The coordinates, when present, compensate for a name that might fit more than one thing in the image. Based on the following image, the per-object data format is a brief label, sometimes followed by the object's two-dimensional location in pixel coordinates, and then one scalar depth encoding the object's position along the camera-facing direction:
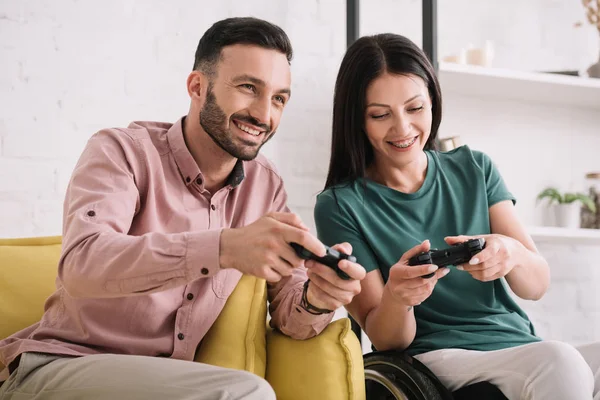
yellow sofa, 1.51
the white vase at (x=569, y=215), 2.81
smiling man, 1.23
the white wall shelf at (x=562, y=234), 2.66
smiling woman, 1.62
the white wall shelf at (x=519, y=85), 2.62
